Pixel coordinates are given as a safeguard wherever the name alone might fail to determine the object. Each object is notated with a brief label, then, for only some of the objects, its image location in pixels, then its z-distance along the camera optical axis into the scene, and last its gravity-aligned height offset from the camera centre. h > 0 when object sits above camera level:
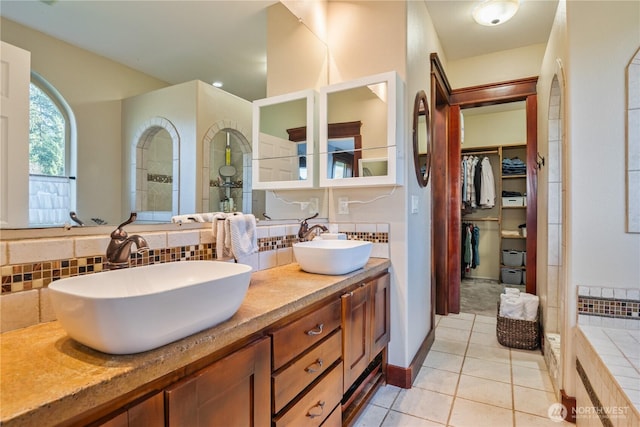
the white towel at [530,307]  2.62 -0.77
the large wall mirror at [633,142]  1.63 +0.37
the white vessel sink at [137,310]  0.64 -0.22
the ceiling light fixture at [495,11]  2.40 +1.56
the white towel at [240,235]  1.36 -0.10
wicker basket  2.58 -0.98
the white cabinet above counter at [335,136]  1.94 +0.50
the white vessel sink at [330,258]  1.51 -0.22
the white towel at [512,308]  2.66 -0.80
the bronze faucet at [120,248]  0.98 -0.11
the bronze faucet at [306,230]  1.96 -0.11
